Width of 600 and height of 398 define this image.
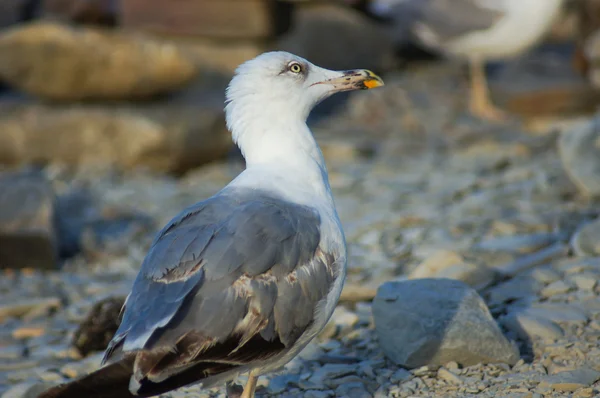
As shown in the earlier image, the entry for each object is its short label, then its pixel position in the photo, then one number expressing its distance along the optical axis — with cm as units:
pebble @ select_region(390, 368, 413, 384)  679
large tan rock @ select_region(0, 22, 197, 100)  1454
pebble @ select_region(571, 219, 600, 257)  873
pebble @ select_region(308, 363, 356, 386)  708
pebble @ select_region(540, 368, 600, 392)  631
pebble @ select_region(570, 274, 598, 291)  795
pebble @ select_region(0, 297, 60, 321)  952
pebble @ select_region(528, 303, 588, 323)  736
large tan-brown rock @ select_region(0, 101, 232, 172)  1452
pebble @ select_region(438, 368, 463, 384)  661
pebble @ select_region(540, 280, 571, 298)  802
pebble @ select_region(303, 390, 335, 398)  682
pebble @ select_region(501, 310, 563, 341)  718
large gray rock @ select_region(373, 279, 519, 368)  680
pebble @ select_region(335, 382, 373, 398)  670
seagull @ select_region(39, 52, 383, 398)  514
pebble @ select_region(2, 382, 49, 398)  723
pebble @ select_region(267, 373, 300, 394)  704
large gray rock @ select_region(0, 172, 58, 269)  1097
